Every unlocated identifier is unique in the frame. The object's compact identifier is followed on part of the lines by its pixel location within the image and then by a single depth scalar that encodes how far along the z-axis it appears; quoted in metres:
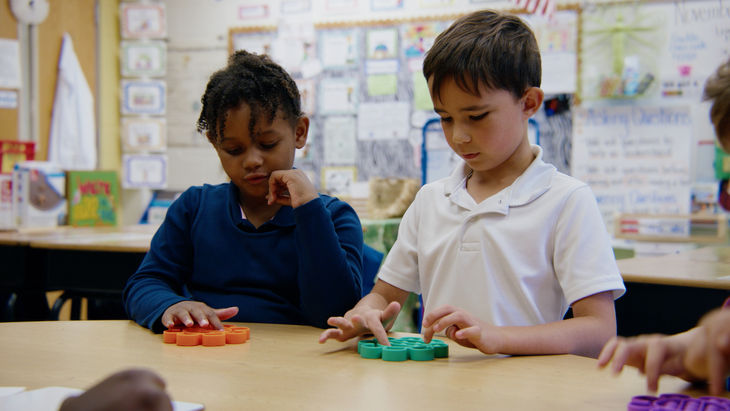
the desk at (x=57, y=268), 2.46
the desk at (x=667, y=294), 1.78
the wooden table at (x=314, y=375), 0.71
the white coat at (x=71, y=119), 4.45
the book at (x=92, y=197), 3.24
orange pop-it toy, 1.01
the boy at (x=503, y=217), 1.09
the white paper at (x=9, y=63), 4.09
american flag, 4.09
